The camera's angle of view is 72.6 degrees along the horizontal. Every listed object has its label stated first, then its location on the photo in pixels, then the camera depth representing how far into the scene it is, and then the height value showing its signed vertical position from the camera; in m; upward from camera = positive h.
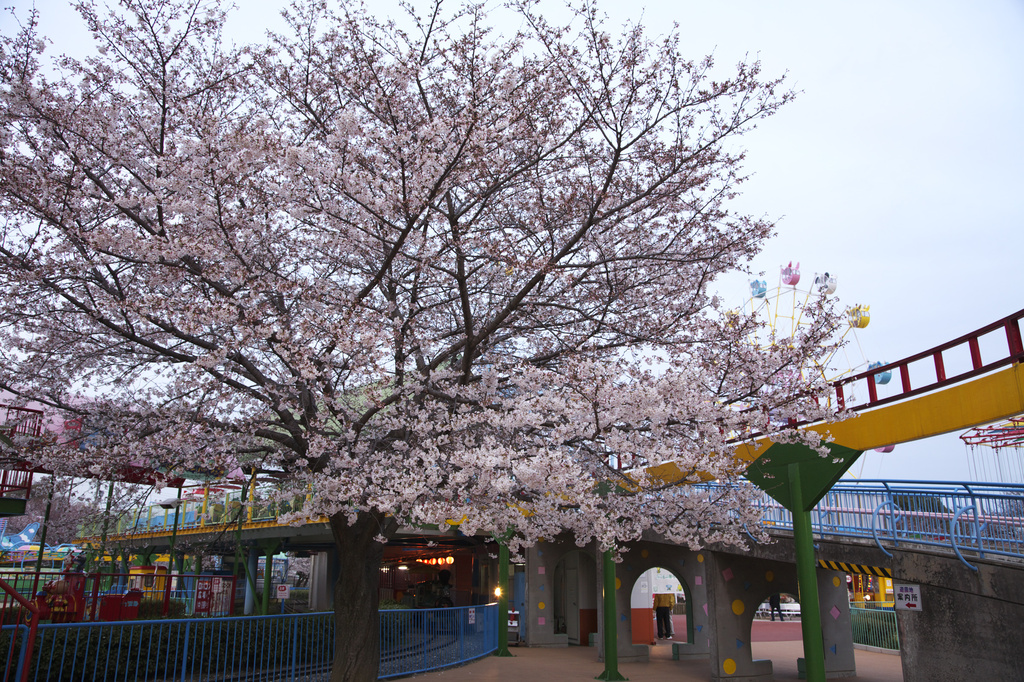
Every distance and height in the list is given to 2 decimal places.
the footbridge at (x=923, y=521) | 8.60 +0.37
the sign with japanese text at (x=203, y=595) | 17.69 -1.30
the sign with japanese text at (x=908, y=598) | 9.84 -0.69
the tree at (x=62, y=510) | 9.73 +0.74
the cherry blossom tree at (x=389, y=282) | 7.41 +3.14
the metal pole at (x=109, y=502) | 10.92 +0.69
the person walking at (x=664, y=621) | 26.47 -2.68
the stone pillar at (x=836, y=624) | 15.29 -1.65
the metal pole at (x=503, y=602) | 17.86 -1.37
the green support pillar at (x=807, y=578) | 8.46 -0.37
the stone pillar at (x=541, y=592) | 21.66 -1.37
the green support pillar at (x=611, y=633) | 14.52 -1.74
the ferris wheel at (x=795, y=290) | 22.89 +8.54
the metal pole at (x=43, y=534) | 12.58 +0.23
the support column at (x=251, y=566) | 26.31 -0.71
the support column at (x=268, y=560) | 21.48 -0.42
